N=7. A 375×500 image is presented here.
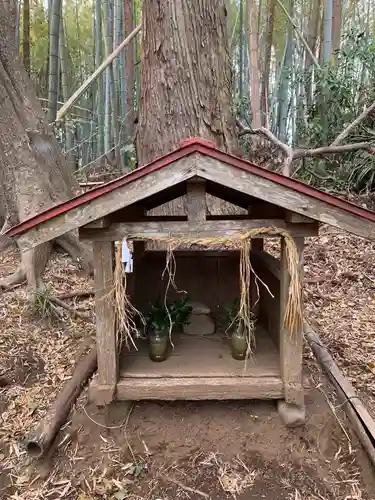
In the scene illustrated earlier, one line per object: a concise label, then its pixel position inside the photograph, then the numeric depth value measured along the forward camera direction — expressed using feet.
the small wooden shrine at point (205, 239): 7.29
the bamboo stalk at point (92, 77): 15.85
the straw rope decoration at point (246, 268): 7.89
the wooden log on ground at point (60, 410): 8.14
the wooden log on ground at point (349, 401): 8.33
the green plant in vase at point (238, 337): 9.42
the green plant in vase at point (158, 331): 9.46
